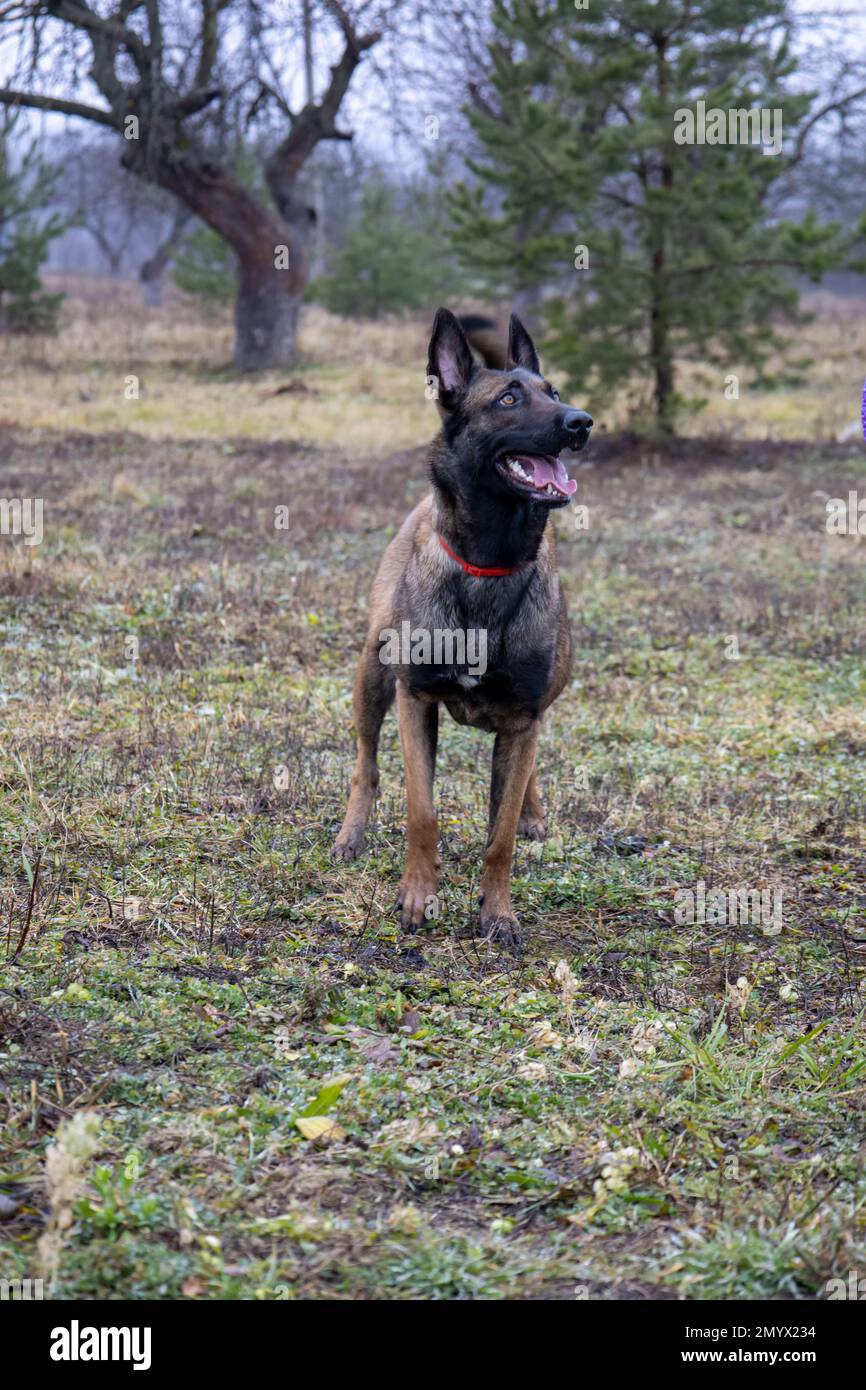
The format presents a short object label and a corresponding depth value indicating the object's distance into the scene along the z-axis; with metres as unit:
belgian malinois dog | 4.71
